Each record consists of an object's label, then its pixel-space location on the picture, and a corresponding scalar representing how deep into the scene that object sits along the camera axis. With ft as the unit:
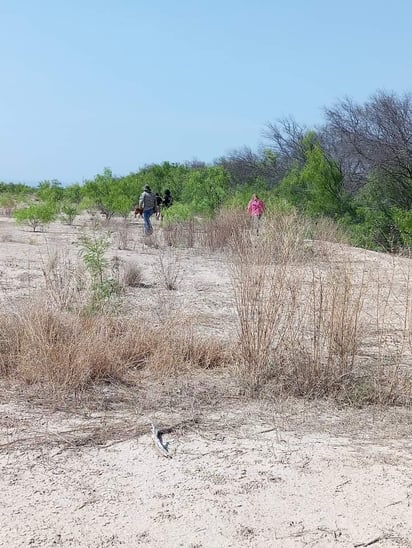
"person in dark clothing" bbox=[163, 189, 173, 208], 100.32
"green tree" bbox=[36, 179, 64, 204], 101.55
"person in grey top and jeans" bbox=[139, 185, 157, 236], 69.02
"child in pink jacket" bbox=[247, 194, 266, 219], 57.06
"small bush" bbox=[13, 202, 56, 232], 76.07
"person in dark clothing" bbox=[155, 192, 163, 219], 84.33
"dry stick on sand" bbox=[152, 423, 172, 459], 14.17
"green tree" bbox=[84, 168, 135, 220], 91.97
